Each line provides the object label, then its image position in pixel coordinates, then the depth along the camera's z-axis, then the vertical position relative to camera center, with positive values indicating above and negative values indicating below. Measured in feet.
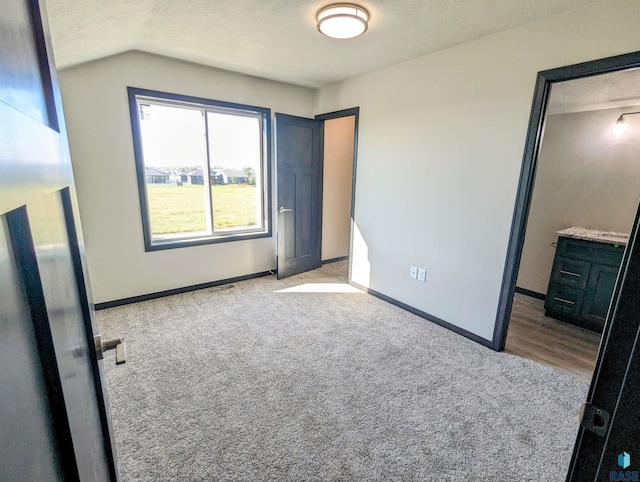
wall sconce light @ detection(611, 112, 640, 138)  9.73 +1.88
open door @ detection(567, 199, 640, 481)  1.55 -1.10
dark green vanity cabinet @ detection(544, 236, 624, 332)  8.96 -3.03
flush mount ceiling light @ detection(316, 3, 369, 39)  6.26 +3.37
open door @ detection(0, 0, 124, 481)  1.12 -0.55
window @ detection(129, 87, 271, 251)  10.21 +0.21
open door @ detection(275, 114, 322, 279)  12.56 -0.67
